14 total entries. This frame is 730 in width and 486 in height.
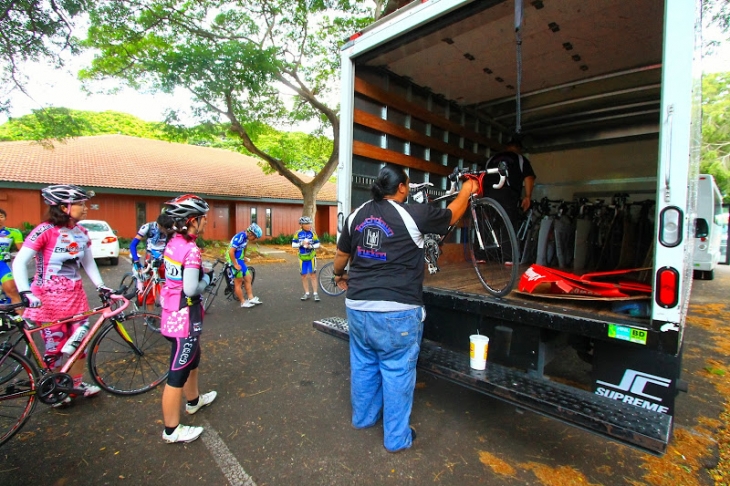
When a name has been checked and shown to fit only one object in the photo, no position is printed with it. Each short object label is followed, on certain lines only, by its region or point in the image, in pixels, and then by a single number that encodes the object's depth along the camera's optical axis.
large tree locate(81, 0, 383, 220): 11.02
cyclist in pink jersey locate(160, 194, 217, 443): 2.53
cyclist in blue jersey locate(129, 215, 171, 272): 5.29
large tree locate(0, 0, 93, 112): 9.05
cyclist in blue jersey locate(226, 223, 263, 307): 6.38
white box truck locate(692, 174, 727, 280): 9.87
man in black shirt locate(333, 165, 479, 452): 2.40
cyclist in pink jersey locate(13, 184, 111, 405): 2.88
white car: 10.62
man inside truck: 4.75
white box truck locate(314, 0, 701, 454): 1.89
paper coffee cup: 2.54
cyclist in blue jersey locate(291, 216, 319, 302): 7.02
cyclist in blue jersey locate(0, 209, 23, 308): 4.05
